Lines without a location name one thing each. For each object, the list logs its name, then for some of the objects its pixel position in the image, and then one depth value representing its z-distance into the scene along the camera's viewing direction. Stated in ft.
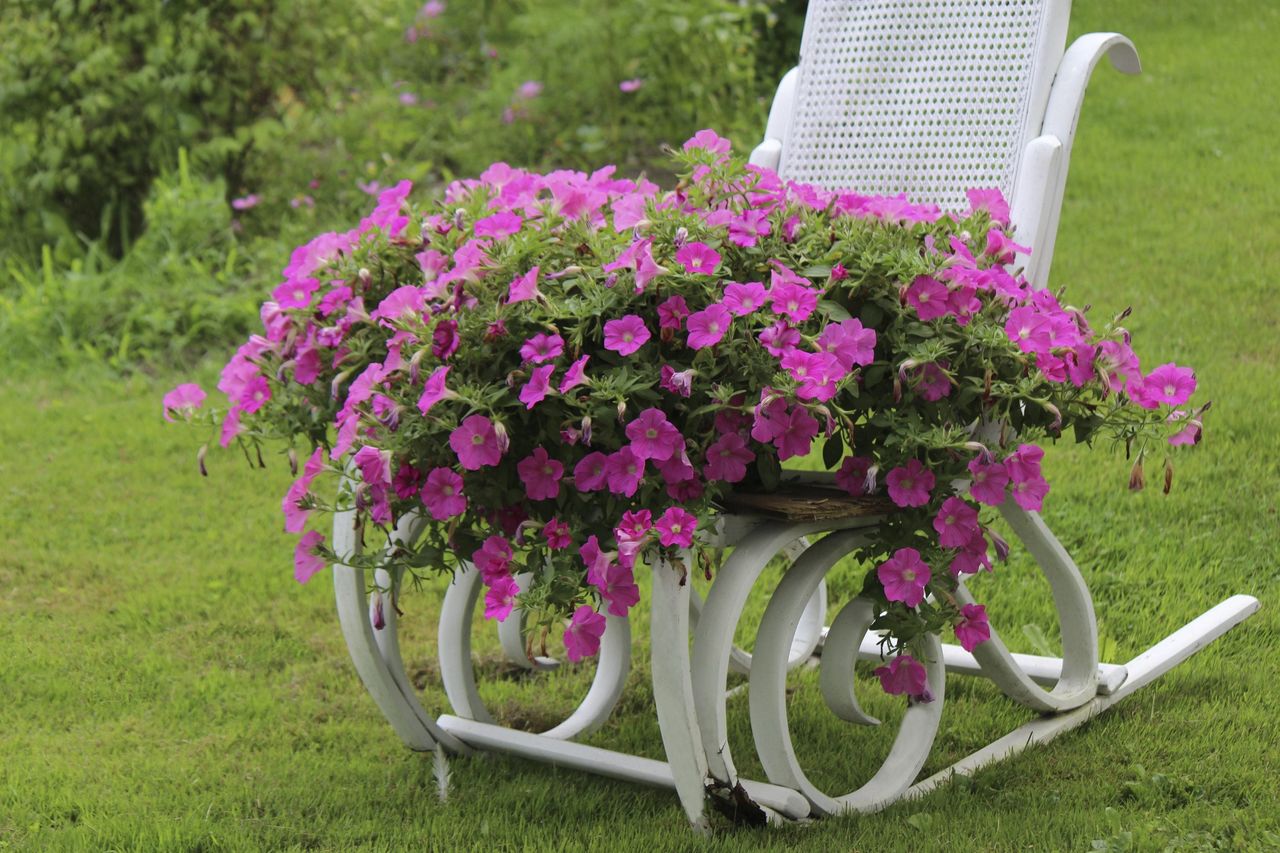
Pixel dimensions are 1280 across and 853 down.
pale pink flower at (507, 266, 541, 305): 14.33
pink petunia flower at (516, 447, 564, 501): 14.34
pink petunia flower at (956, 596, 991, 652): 15.35
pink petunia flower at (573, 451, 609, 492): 14.14
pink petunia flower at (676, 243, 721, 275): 14.36
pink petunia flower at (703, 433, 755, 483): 14.29
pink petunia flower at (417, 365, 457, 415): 13.94
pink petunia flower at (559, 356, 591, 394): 13.85
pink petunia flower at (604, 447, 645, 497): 13.89
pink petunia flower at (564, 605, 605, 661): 14.03
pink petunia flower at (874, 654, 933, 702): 15.31
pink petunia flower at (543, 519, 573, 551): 14.31
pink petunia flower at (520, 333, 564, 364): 14.01
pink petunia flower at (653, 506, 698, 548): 13.93
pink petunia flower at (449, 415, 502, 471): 13.93
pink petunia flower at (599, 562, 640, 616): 13.99
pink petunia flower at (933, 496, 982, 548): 14.83
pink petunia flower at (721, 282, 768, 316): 14.09
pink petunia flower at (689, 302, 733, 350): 13.97
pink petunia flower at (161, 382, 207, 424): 16.39
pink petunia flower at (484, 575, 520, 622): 14.19
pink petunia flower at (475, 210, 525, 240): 15.40
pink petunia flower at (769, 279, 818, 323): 14.19
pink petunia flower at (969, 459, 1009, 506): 14.73
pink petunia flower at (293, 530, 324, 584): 15.35
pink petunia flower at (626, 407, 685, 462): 13.86
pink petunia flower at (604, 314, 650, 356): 14.06
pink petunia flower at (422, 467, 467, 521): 14.47
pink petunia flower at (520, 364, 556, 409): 13.82
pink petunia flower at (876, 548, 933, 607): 14.80
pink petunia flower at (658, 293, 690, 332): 14.27
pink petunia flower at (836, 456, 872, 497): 15.00
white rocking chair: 15.28
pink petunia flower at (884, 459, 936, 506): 14.58
